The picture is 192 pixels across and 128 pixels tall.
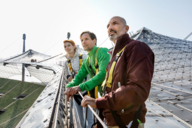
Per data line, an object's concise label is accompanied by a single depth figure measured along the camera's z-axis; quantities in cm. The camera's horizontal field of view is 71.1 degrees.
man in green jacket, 149
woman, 276
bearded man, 80
